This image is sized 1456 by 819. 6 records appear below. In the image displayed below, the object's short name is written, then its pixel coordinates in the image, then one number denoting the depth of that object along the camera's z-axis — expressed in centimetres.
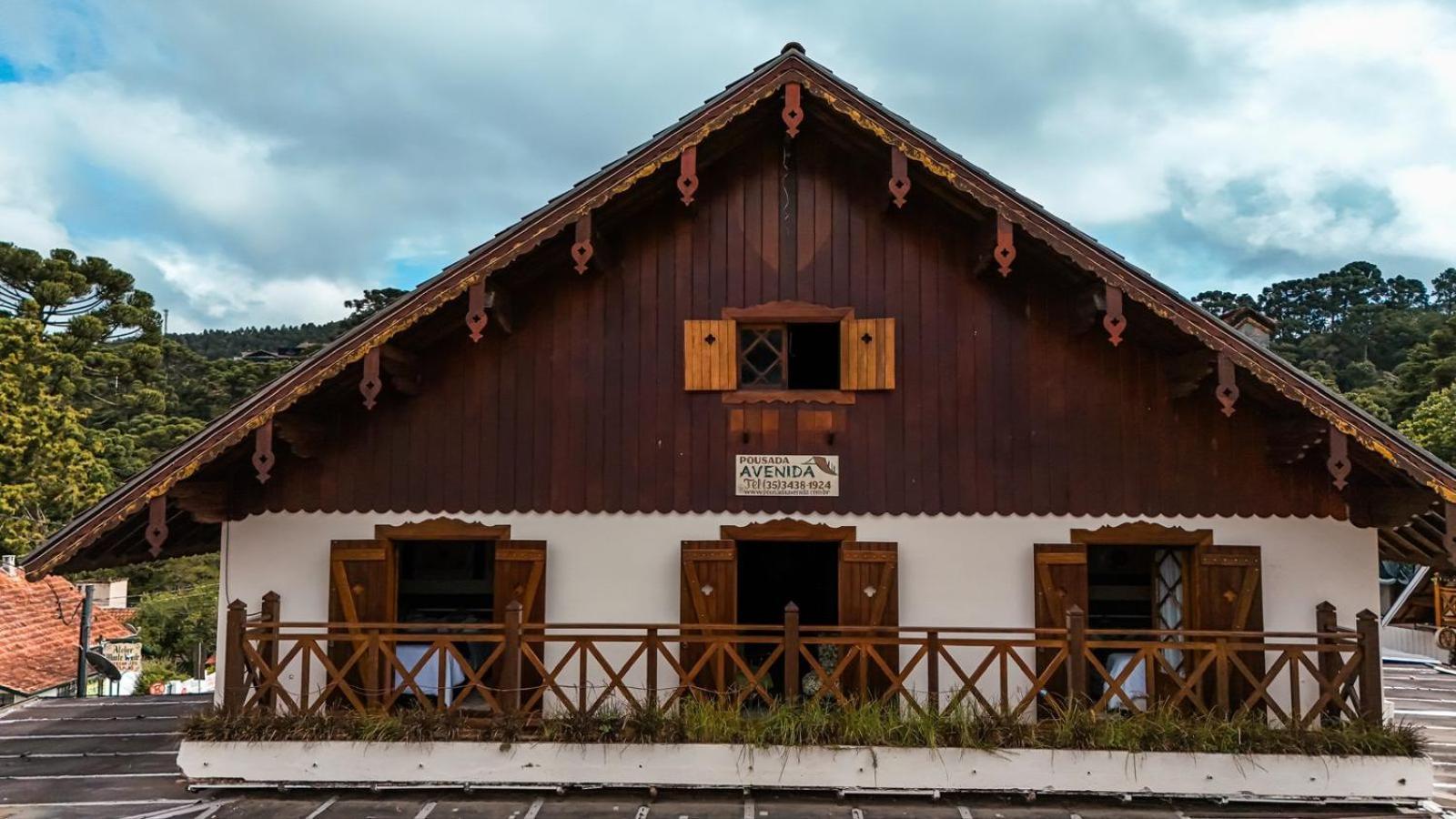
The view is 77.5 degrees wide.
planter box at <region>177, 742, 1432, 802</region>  777
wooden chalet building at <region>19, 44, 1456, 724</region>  877
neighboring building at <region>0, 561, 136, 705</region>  1570
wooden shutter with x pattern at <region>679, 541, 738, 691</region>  895
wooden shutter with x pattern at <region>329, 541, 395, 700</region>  904
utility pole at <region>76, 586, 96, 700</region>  1612
